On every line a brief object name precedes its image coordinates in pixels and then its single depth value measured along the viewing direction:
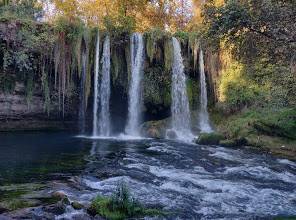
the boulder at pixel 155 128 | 21.53
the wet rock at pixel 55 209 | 7.65
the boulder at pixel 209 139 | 19.01
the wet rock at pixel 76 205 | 7.90
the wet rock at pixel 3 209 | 7.50
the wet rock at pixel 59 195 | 8.45
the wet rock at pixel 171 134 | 21.49
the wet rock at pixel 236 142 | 18.28
